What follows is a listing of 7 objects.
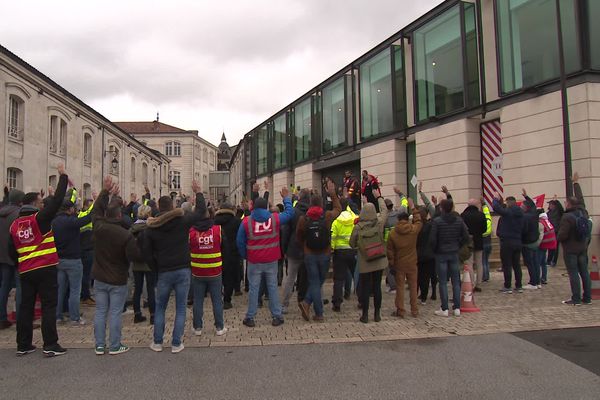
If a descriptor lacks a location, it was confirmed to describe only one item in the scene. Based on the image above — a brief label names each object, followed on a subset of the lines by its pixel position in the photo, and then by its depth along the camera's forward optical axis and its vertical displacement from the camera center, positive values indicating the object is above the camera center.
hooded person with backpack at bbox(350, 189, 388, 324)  6.59 -0.51
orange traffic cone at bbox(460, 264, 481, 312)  7.44 -1.35
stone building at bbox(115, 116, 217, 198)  69.69 +13.03
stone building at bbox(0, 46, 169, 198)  19.19 +5.28
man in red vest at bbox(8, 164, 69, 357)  5.17 -0.54
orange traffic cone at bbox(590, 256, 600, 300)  8.12 -1.23
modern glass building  12.09 +4.25
